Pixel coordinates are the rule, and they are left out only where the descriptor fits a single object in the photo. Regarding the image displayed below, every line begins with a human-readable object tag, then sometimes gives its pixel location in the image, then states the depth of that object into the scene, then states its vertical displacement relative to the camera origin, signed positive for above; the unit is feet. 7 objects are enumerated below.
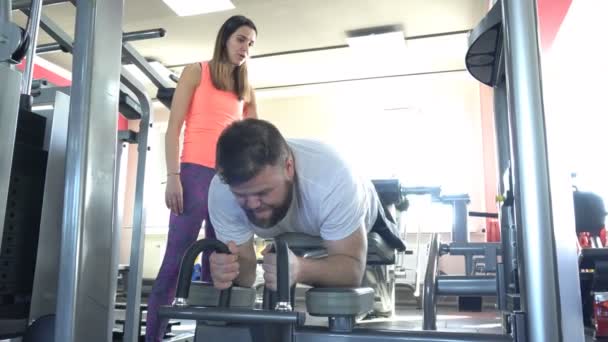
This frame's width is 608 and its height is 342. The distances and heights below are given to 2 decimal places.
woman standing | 4.73 +1.30
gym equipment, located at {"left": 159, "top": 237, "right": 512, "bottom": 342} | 2.18 -0.23
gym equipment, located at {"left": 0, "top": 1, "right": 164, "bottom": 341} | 2.40 +0.27
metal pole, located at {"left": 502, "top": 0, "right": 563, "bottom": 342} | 2.03 +0.37
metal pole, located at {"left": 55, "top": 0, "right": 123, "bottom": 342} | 2.37 +0.38
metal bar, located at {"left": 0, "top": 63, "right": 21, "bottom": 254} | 2.36 +0.62
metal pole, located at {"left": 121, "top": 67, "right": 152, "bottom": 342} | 5.38 +0.40
